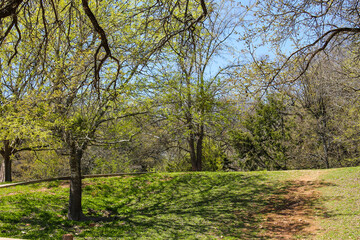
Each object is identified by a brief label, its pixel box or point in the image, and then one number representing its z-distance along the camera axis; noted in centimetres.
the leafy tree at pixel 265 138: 1700
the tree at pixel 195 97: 1033
